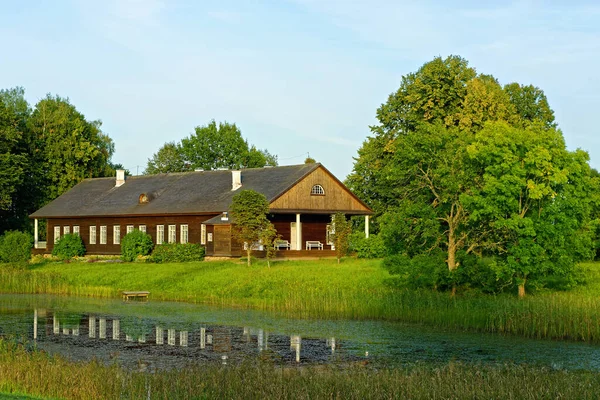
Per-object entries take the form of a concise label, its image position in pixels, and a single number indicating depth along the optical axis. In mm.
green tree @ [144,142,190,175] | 85562
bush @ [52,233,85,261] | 54769
